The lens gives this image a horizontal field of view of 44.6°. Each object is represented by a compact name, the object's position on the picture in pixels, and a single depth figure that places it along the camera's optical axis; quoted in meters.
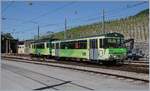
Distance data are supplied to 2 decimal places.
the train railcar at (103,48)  15.33
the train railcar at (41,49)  24.95
